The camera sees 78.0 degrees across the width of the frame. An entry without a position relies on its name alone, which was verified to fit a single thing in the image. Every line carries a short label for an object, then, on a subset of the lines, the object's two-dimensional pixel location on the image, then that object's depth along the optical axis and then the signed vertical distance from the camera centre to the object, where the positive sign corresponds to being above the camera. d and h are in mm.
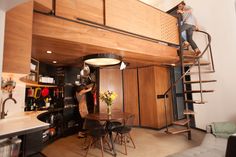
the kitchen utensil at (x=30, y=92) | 3892 -10
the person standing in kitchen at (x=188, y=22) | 4527 +2118
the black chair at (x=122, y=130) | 3550 -980
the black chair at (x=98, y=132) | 3233 -950
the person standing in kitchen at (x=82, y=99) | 4685 -267
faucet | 2289 -299
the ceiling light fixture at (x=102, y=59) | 3523 +794
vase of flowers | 3824 -201
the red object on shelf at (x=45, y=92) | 4420 -18
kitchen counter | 1521 -426
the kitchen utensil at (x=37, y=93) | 4138 -42
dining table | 3361 -648
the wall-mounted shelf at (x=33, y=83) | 3088 +210
